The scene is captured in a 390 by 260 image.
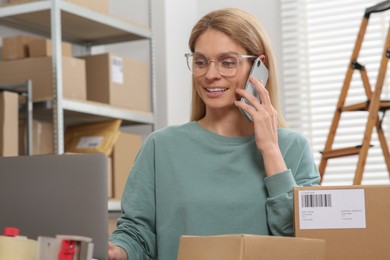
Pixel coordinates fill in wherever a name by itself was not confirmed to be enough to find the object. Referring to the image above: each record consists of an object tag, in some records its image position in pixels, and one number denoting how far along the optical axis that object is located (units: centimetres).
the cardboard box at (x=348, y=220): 146
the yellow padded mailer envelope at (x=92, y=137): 379
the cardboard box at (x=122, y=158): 380
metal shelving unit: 348
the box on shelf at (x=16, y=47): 360
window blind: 417
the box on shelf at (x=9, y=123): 324
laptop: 127
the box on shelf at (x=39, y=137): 354
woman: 177
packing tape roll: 113
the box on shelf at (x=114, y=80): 380
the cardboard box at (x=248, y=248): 123
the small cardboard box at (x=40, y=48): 354
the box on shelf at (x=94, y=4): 367
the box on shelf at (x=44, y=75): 349
